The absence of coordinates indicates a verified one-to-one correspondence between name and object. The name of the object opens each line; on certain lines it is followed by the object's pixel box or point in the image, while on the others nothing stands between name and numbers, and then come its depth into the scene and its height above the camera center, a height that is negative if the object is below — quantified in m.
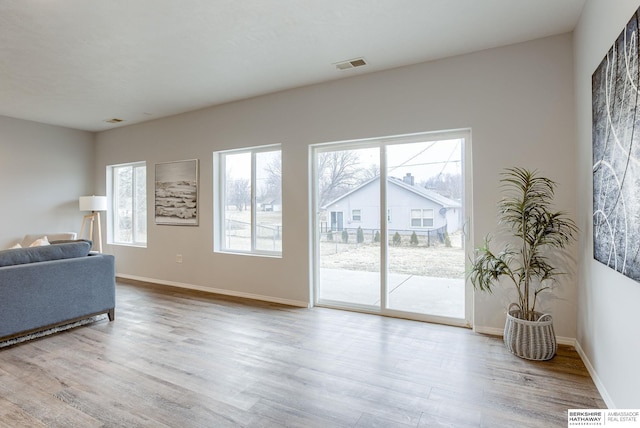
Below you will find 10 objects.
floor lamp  5.55 +0.18
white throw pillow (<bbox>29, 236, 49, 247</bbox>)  4.12 -0.29
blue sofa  2.87 -0.65
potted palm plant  2.61 -0.36
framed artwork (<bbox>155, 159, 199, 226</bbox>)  5.04 +0.40
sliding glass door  3.43 -0.11
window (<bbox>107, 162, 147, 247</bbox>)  5.78 +0.27
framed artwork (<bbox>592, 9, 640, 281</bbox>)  1.55 +0.32
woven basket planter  2.57 -0.98
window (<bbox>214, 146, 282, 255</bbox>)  4.47 +0.24
